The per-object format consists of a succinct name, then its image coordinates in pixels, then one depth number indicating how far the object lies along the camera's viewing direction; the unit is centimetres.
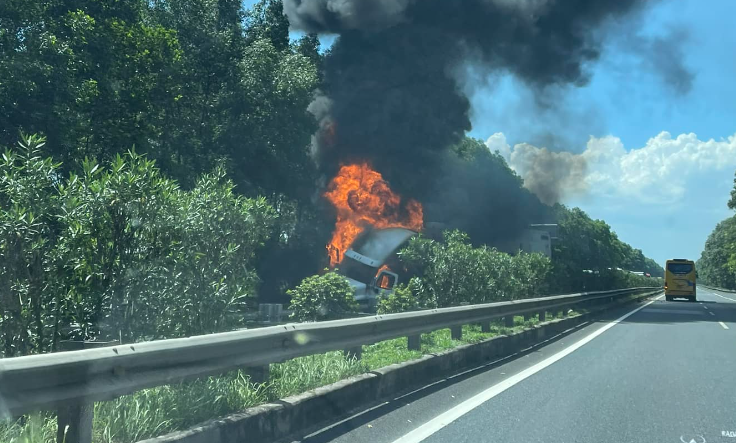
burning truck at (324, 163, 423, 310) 3753
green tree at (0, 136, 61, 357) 569
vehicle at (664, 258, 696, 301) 4819
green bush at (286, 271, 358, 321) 1708
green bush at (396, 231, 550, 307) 1727
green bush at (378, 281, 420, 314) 1647
